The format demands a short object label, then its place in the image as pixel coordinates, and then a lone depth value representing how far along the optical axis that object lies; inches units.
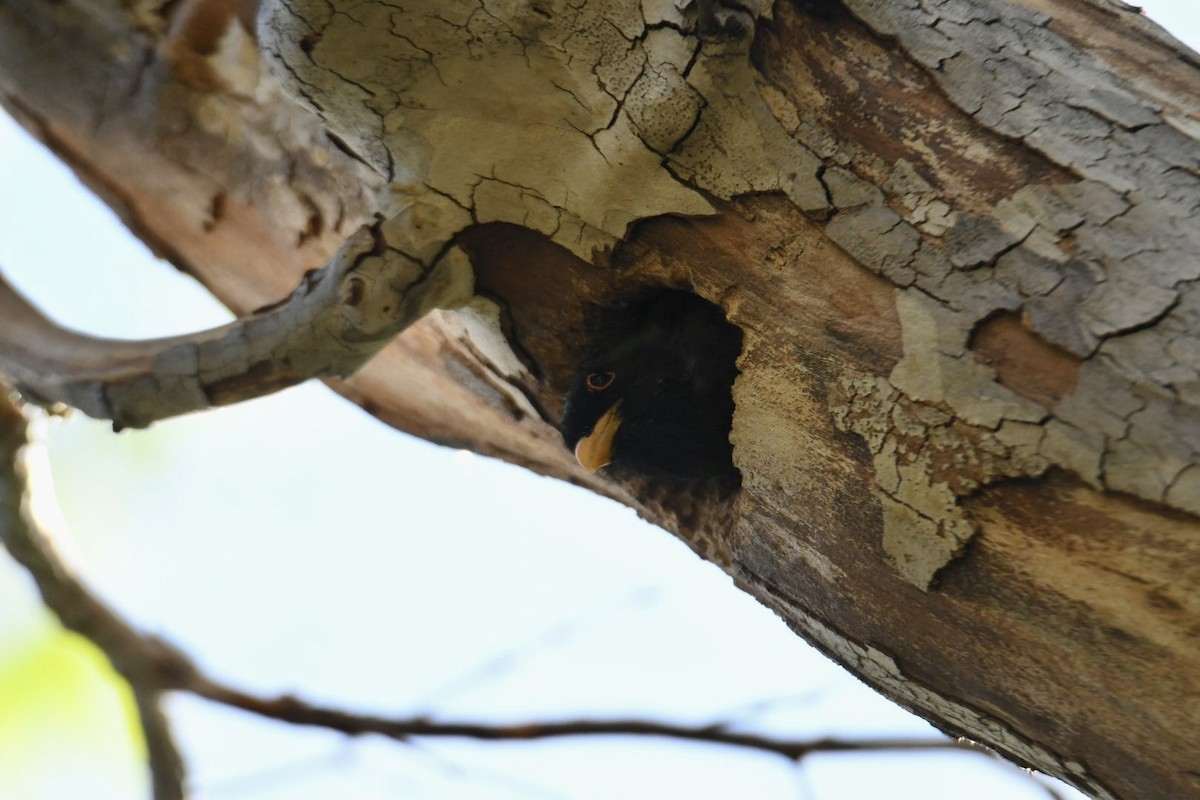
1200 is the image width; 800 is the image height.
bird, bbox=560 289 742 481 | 189.3
